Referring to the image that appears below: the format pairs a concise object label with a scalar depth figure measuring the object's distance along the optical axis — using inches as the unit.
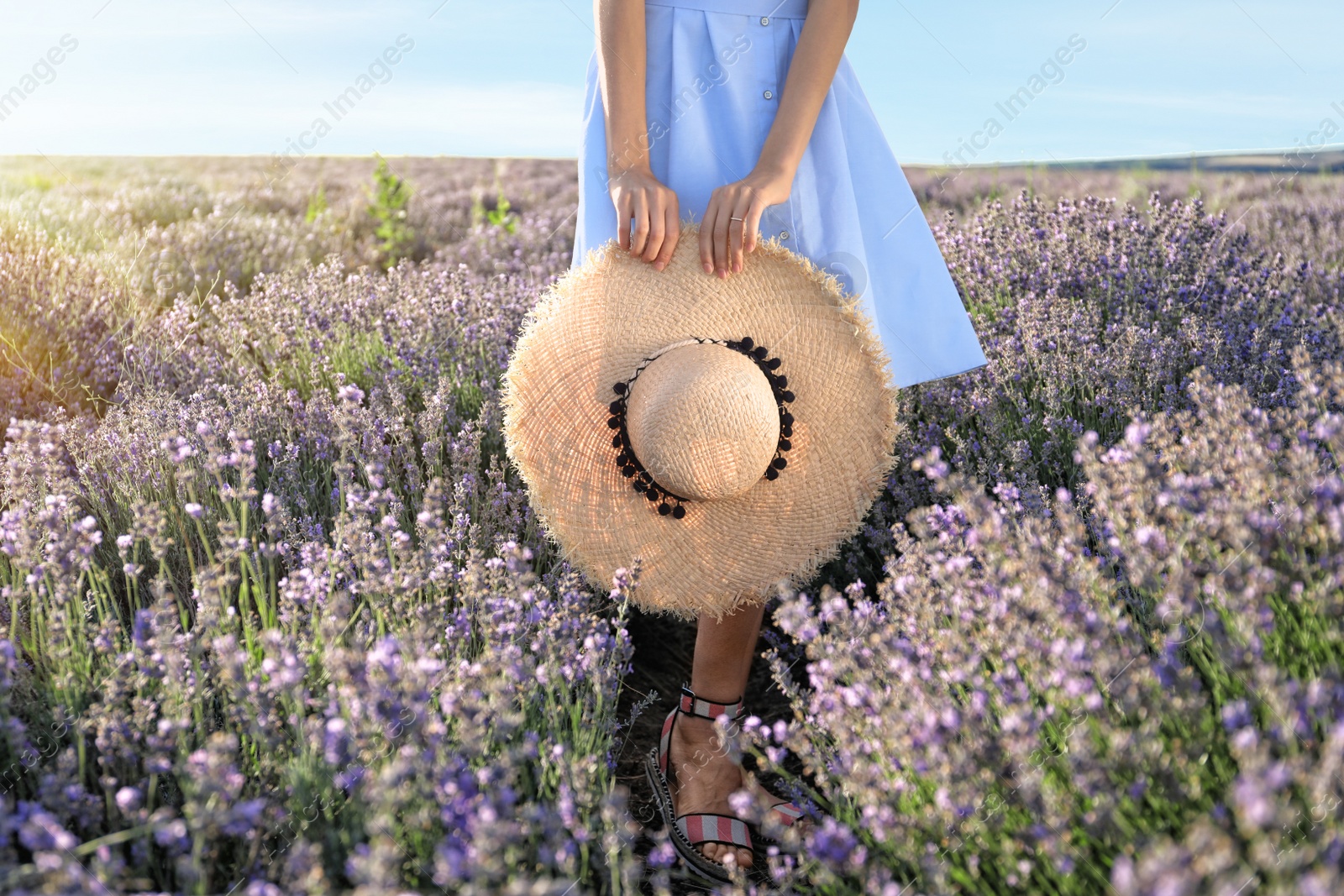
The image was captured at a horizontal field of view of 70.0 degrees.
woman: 81.4
